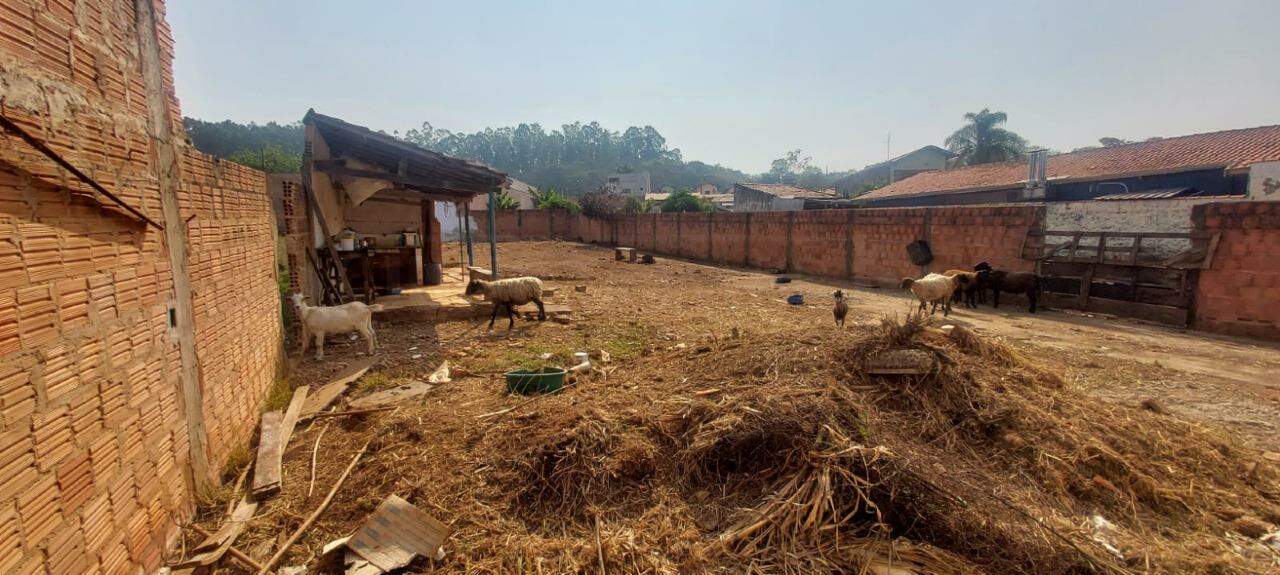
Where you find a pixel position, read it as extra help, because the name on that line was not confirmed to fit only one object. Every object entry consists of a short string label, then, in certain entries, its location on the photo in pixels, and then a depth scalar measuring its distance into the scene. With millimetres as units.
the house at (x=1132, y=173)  15188
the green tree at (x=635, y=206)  31406
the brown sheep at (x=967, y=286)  10852
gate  8820
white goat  6355
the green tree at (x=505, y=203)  32344
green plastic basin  5082
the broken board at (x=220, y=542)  2713
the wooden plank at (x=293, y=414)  4207
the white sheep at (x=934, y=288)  9586
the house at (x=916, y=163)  40094
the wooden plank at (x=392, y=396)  5012
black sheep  10555
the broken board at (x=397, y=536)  2727
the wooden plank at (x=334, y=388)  4970
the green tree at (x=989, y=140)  34031
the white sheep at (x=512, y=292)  8227
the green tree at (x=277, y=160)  28641
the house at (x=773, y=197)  28250
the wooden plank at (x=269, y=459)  3426
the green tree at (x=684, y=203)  31250
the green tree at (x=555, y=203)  32781
